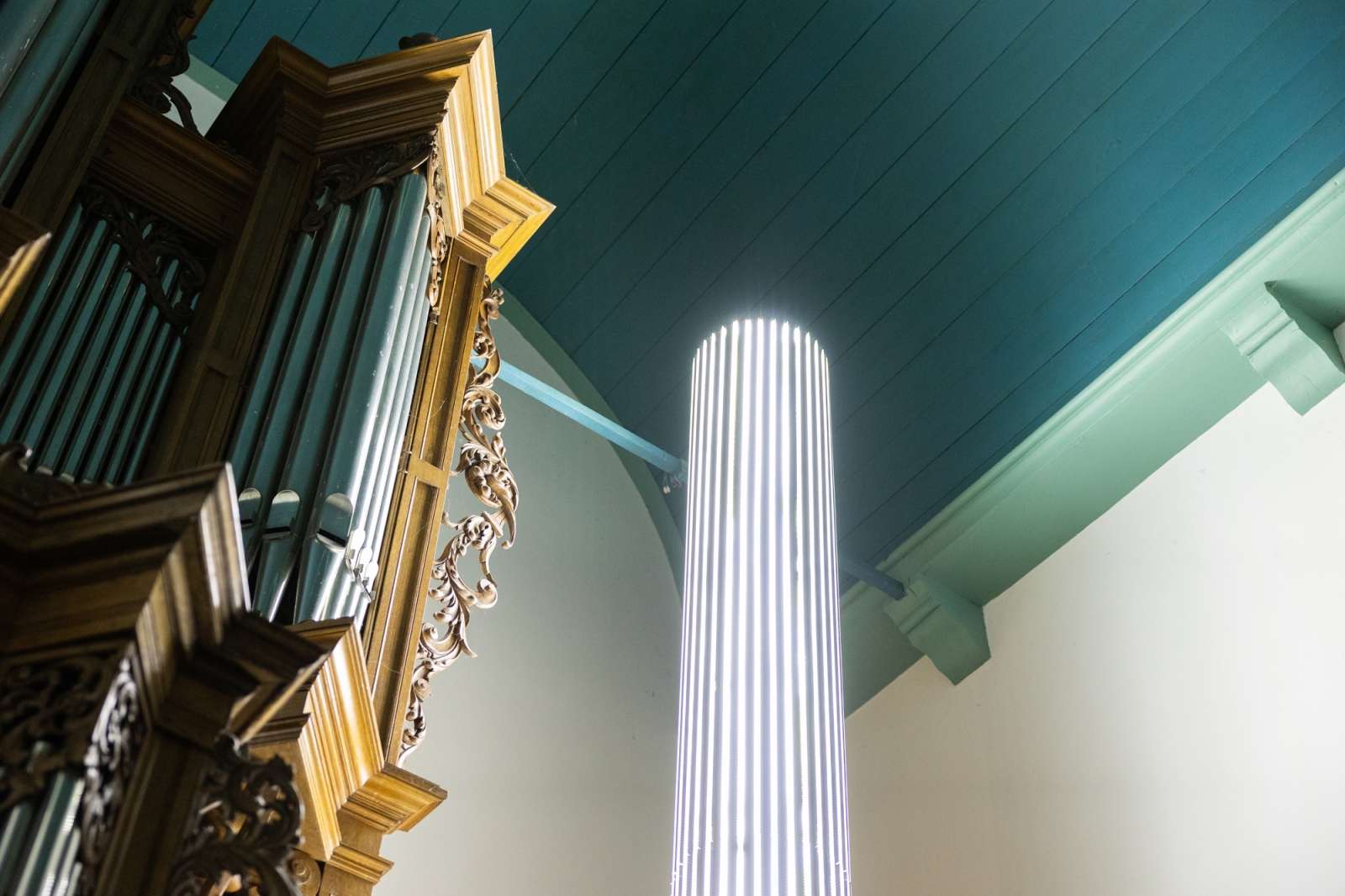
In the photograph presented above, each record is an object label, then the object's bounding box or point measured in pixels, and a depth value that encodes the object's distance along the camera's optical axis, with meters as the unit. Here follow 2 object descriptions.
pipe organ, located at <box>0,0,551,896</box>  1.60
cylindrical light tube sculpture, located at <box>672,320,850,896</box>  3.19
